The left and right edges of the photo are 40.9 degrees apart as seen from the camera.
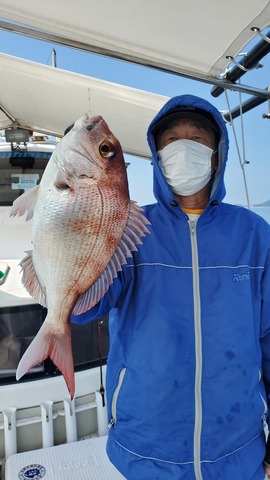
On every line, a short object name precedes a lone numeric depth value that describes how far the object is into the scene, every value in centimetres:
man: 152
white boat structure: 222
